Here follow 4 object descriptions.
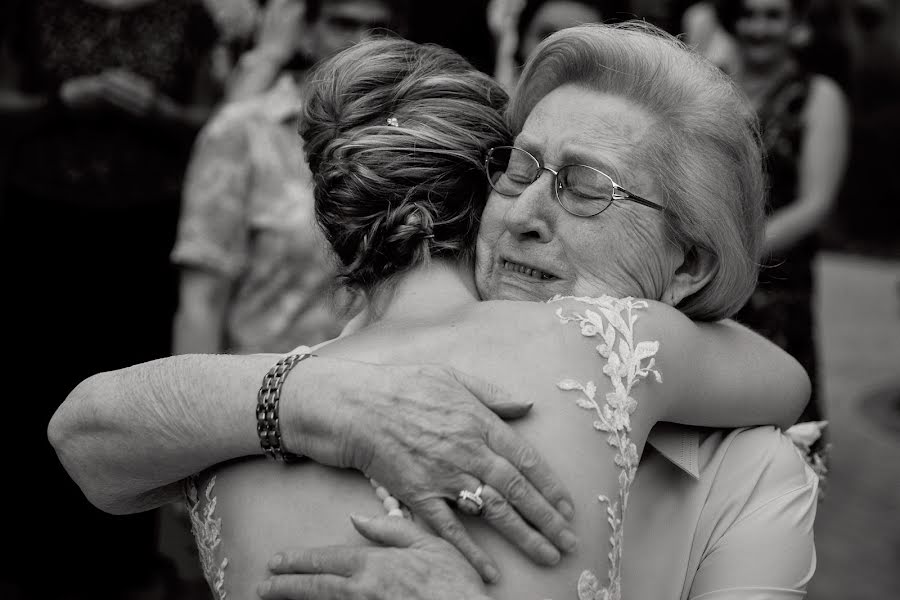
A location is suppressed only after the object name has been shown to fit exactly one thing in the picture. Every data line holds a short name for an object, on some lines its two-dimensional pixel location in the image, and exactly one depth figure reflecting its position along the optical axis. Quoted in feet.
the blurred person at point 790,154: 14.21
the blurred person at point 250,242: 12.15
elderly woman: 6.45
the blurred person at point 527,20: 14.98
